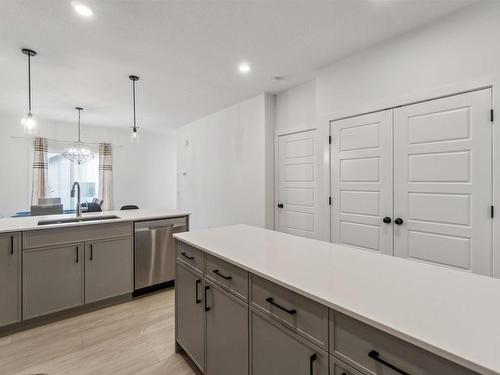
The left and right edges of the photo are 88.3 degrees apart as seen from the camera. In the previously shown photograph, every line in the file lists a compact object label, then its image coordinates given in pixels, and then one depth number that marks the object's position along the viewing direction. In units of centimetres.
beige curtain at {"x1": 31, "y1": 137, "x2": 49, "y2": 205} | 577
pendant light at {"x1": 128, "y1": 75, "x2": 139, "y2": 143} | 347
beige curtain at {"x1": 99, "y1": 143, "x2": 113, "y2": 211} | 671
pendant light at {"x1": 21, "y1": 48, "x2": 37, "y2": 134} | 273
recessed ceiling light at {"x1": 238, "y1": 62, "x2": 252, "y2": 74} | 316
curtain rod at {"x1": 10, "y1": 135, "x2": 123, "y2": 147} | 564
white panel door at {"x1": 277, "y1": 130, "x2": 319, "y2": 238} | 367
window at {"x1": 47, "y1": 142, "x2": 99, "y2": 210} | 617
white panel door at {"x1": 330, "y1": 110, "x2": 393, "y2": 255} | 268
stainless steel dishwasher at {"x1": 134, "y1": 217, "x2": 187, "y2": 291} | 308
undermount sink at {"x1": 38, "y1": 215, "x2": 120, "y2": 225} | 274
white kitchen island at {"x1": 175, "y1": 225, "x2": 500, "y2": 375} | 73
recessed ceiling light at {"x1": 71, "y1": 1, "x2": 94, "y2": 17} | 207
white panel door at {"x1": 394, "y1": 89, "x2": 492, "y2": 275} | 209
